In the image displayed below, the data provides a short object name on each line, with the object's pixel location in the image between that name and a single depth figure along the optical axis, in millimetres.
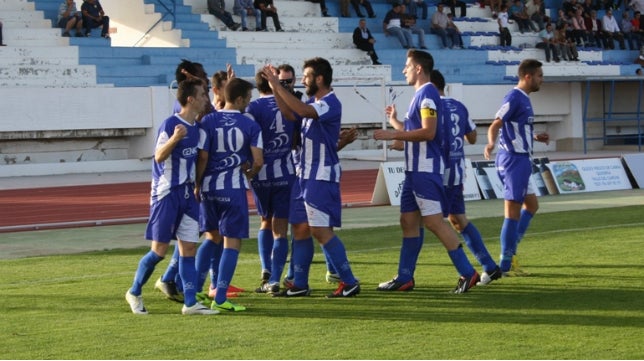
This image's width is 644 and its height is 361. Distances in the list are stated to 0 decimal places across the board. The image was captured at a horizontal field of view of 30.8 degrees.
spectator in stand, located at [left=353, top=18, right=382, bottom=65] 32969
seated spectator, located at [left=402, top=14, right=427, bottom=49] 34844
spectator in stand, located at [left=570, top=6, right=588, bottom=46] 38719
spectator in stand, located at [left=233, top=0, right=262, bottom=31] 32219
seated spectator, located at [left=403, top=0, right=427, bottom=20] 35625
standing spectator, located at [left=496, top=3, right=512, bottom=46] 36688
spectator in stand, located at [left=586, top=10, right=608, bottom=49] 39125
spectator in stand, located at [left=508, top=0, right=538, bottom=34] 38109
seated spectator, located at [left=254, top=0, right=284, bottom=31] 32250
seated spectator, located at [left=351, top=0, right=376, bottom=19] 34875
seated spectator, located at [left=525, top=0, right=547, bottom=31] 38562
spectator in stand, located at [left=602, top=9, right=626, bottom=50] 39312
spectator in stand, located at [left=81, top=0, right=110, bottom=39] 29031
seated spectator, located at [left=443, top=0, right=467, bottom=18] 37059
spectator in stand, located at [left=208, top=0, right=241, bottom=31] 31828
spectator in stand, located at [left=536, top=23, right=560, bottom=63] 36906
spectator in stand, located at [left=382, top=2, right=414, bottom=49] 34406
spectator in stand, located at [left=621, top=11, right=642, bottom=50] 39719
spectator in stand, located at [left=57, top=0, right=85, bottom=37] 28625
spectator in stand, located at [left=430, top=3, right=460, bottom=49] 35375
